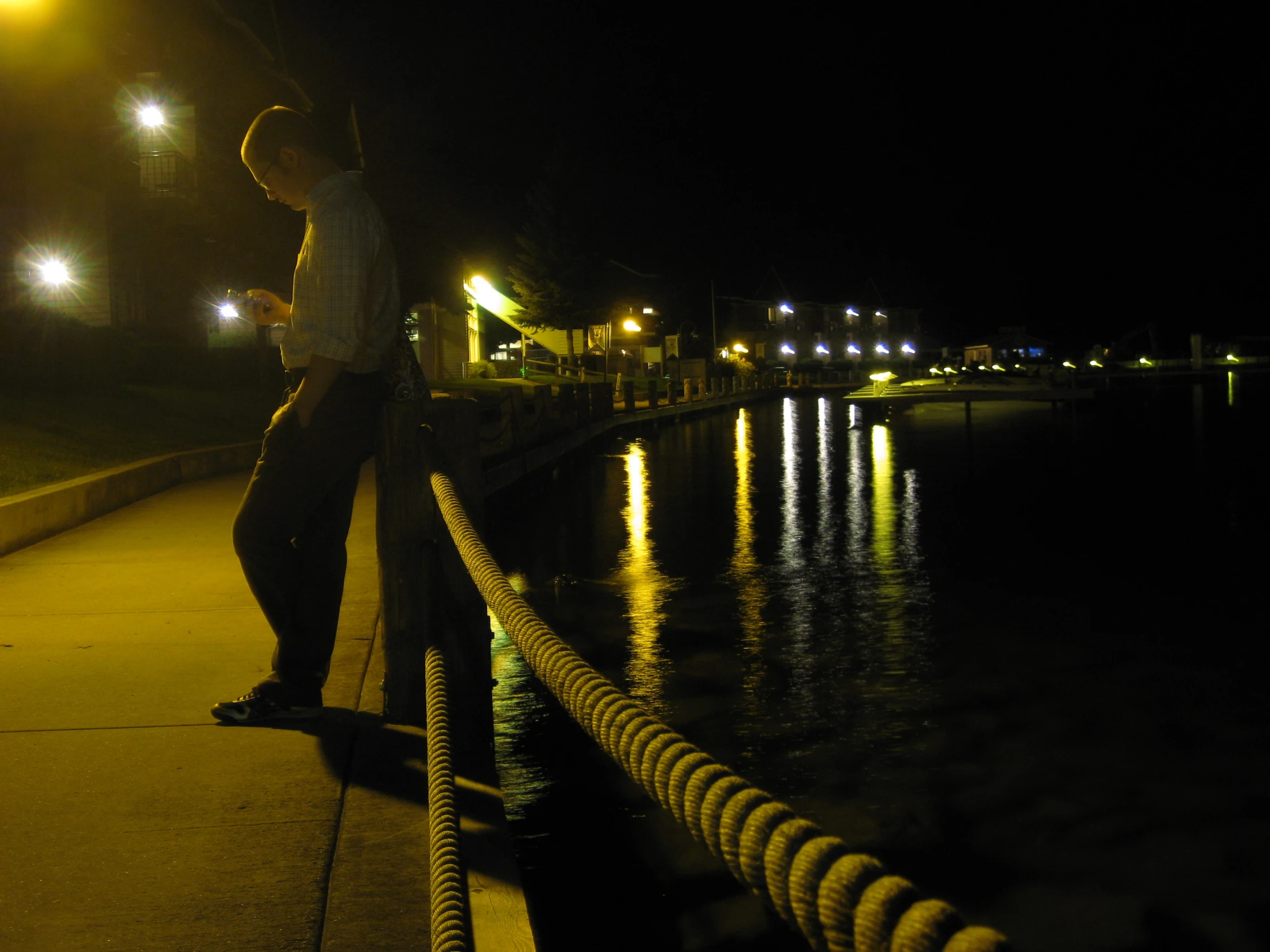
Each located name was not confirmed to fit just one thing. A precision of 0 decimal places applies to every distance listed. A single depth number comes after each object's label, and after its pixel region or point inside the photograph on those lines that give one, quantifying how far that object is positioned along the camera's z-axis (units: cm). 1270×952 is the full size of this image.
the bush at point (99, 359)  1598
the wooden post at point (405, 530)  424
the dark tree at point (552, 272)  5566
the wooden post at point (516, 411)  1639
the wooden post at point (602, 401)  2653
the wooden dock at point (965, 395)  3925
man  413
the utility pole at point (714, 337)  7206
